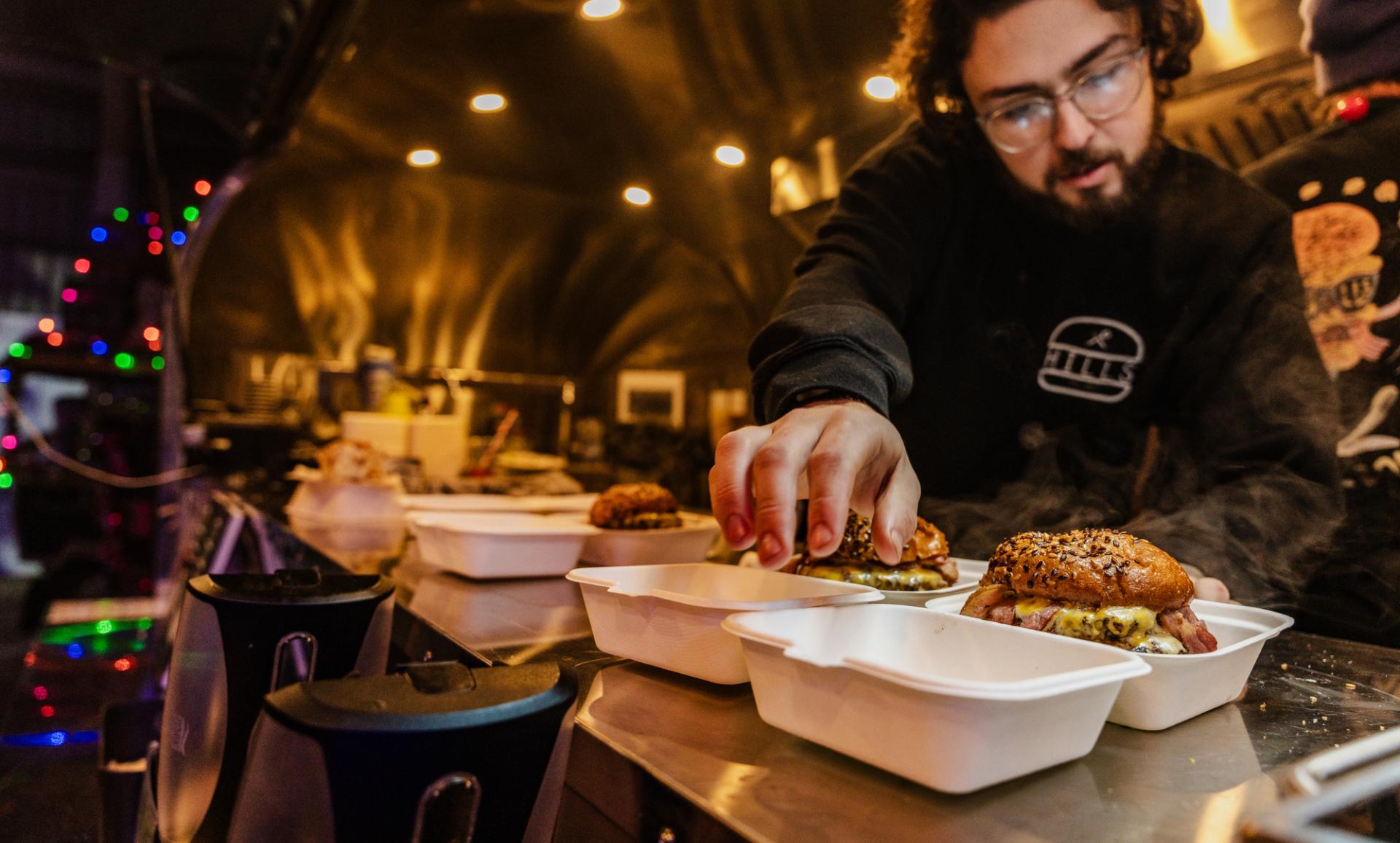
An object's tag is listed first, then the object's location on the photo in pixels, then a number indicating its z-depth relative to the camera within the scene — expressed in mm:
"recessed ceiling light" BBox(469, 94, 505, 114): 3250
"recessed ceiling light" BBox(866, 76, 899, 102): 2106
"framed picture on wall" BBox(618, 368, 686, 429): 3168
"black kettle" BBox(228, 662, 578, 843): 491
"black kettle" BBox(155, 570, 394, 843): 868
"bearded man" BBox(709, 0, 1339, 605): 1585
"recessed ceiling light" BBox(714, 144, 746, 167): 2703
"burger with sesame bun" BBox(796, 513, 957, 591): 1116
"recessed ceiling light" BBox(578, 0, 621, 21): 2506
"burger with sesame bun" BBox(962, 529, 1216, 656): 808
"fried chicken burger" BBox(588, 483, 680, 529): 1534
